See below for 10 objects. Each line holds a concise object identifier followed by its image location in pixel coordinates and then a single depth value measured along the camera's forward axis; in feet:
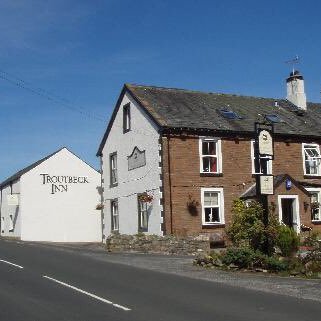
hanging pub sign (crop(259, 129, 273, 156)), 64.64
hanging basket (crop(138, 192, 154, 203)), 101.24
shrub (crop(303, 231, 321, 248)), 71.20
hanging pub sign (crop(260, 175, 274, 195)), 63.21
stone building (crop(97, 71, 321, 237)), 99.19
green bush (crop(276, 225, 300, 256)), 66.13
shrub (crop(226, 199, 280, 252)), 61.98
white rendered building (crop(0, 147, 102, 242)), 150.51
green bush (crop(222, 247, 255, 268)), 58.44
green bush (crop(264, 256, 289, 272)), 55.93
